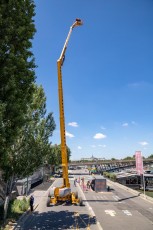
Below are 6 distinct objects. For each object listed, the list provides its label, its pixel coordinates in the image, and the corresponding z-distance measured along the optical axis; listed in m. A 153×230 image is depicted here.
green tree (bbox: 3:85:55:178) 16.02
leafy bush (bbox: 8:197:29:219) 17.08
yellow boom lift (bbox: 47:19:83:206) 18.14
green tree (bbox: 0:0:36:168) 10.19
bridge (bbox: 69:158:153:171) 99.69
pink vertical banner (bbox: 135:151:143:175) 28.93
